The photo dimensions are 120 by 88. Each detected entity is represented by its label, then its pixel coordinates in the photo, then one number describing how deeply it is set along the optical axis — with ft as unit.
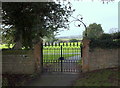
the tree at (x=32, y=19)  24.75
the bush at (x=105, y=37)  29.69
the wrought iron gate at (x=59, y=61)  28.99
